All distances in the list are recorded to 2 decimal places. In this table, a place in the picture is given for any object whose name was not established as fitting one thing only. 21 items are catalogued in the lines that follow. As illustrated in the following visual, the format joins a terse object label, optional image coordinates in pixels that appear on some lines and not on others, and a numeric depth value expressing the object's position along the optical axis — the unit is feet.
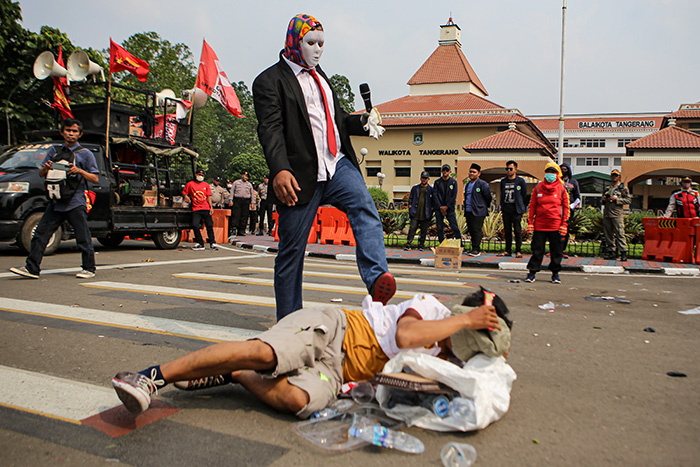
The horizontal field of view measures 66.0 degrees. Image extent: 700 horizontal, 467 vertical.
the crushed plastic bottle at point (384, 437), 7.97
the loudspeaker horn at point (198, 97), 52.13
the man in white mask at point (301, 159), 11.93
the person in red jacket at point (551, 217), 27.55
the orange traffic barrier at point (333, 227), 49.55
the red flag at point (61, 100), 41.11
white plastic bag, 8.49
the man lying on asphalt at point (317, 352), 8.55
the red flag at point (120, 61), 44.09
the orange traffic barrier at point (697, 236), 36.82
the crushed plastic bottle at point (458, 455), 7.47
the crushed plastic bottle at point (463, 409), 8.39
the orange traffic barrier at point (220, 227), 52.70
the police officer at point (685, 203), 39.24
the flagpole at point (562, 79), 104.06
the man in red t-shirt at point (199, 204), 43.32
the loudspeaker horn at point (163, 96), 48.24
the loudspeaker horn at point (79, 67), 43.06
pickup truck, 31.91
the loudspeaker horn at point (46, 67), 41.57
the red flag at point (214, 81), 54.90
